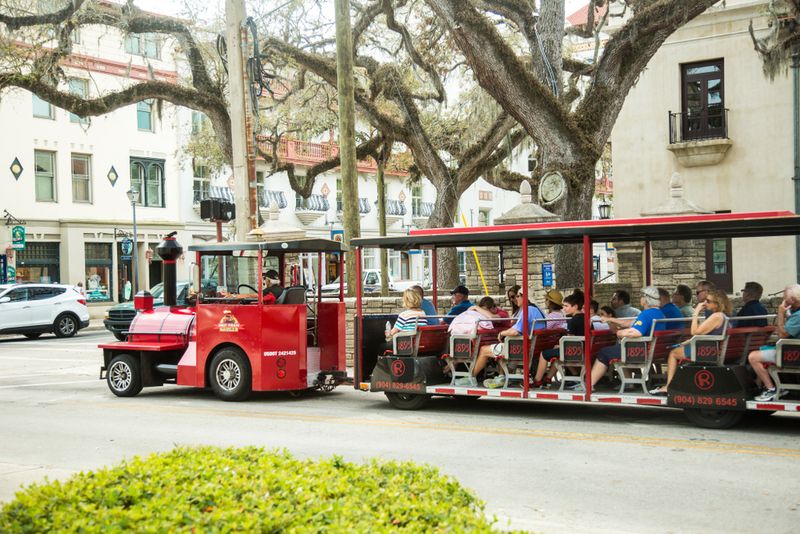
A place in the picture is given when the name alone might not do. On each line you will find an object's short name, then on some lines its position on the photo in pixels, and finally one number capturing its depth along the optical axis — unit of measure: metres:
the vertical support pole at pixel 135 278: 38.59
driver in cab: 13.74
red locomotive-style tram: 13.59
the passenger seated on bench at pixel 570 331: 11.99
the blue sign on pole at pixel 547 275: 19.59
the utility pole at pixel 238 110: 17.05
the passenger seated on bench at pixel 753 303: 11.23
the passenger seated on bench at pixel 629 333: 11.42
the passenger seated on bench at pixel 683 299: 12.70
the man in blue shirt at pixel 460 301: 13.91
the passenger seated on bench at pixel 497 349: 12.22
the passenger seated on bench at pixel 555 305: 12.62
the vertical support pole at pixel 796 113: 21.02
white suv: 29.09
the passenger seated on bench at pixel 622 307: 13.14
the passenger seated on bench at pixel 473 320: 12.64
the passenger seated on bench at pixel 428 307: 13.61
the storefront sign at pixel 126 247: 42.78
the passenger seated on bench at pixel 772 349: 10.31
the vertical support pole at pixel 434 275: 14.90
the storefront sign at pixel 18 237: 36.28
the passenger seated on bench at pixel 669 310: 12.06
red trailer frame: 10.56
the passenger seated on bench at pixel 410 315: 12.98
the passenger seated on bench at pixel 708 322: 10.68
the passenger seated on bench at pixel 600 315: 12.29
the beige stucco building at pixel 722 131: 26.80
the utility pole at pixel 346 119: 18.38
